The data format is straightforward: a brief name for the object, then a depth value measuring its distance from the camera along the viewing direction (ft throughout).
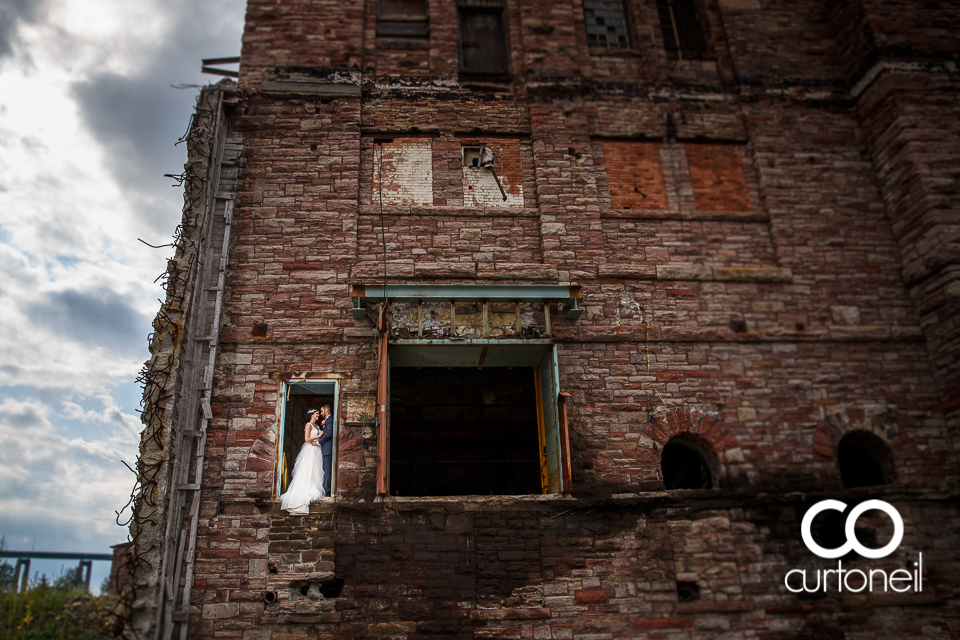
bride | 24.46
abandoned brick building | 24.03
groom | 25.82
